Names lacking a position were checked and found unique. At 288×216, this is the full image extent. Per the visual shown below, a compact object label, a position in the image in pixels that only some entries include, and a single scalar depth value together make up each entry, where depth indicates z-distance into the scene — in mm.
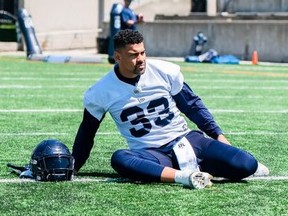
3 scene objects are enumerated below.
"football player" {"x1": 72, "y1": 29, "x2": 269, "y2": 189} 12648
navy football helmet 12516
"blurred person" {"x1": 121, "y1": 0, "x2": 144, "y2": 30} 39062
